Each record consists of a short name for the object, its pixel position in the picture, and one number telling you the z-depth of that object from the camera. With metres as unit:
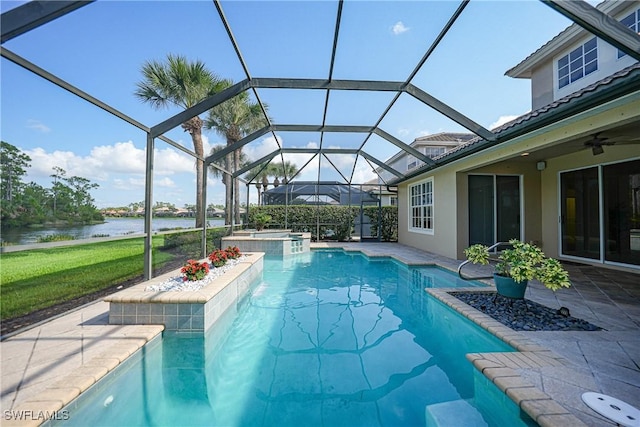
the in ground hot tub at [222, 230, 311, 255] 10.11
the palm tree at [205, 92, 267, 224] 11.92
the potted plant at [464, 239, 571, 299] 3.72
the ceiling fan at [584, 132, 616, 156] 5.42
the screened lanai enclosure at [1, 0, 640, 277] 3.21
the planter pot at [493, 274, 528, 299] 4.16
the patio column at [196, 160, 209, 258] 7.91
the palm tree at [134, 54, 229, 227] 9.02
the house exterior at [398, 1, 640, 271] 5.45
